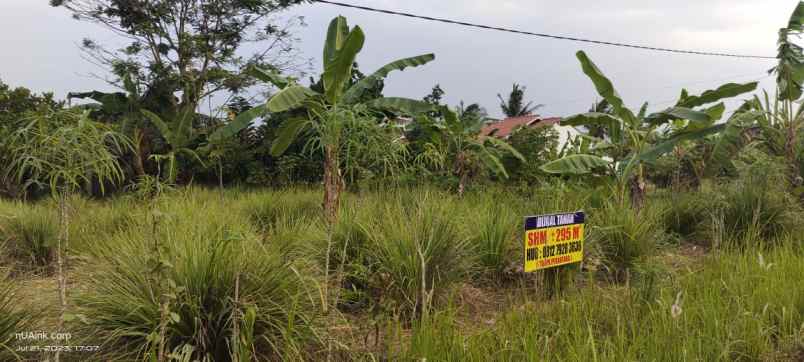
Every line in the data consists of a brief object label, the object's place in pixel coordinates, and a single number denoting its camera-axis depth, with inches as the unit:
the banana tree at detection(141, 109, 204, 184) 431.2
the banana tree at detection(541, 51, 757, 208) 299.6
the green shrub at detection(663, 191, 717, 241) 326.3
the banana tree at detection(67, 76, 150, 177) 534.6
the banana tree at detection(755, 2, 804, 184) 374.0
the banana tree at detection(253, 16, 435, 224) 241.8
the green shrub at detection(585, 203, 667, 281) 226.4
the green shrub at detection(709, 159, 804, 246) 289.1
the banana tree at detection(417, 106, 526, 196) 383.9
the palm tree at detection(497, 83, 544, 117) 1996.1
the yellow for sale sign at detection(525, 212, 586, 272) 161.0
